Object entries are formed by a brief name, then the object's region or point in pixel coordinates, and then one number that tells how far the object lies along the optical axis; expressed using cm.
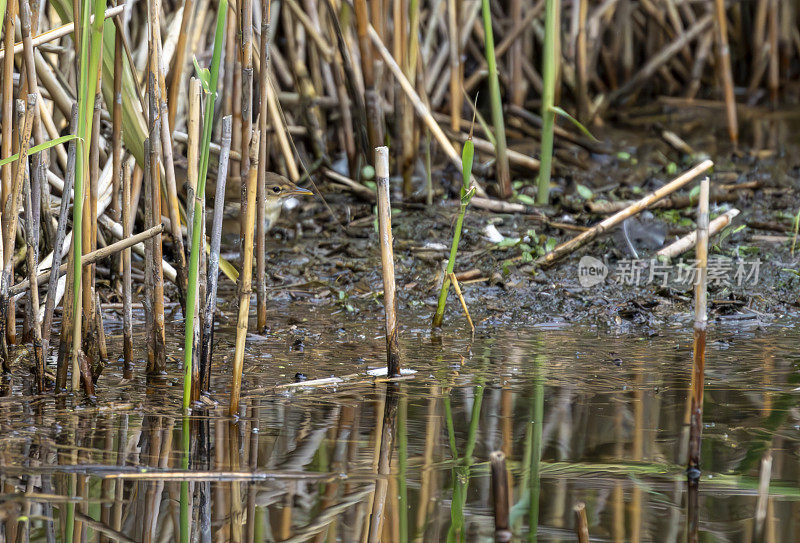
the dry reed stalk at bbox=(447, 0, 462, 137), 951
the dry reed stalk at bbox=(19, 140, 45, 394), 485
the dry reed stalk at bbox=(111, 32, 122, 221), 492
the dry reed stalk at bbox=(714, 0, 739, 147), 1127
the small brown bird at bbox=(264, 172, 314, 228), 847
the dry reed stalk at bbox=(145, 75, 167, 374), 467
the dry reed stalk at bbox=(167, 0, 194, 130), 535
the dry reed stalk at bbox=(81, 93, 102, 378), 480
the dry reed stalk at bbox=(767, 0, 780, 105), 1269
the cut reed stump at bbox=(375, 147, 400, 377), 500
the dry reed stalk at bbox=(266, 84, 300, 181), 852
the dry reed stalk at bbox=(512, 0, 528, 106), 1205
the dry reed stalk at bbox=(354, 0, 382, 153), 871
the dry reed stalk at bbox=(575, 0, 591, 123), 1171
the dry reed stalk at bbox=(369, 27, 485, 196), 806
